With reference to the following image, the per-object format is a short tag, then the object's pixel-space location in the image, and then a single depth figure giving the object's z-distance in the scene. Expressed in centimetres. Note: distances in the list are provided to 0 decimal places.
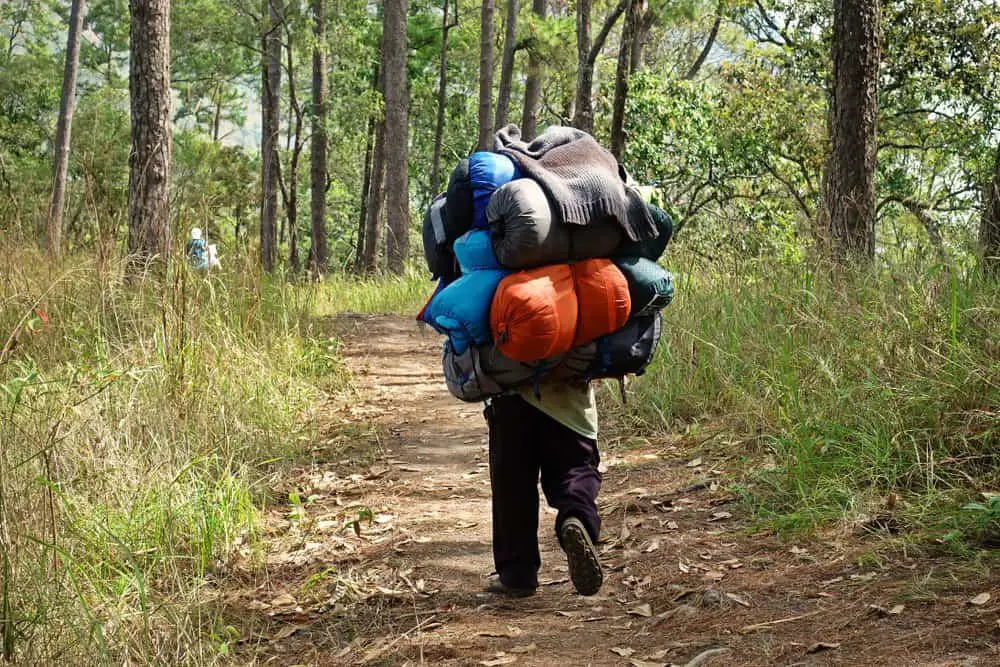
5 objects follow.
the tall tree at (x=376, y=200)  4285
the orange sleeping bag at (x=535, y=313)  645
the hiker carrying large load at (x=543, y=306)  659
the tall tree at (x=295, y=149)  3728
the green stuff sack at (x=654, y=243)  712
